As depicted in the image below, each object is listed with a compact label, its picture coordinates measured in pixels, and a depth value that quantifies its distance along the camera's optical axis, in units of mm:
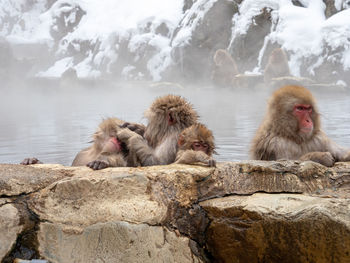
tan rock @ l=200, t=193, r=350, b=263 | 2205
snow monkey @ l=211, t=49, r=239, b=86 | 17330
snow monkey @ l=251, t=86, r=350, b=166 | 3270
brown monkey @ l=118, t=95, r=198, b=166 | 3219
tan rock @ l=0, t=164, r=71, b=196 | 2369
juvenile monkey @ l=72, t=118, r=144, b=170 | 3182
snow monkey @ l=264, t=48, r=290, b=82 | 15453
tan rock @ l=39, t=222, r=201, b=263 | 2281
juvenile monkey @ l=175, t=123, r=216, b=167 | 2860
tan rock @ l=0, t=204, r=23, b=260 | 2221
